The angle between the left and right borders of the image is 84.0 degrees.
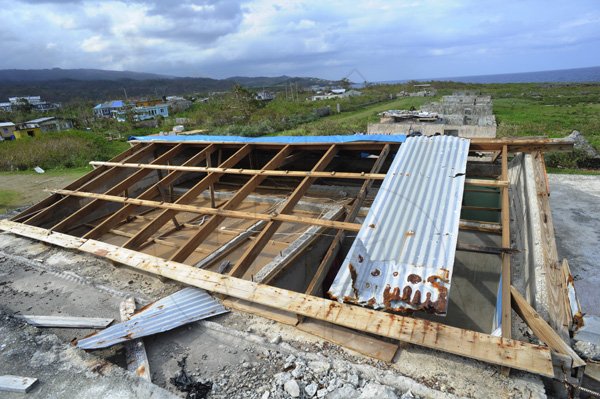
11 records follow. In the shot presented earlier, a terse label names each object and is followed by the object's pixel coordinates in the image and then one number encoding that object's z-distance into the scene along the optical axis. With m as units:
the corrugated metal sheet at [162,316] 2.96
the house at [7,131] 33.50
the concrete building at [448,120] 14.10
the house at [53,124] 41.03
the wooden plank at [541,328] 2.41
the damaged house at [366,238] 2.77
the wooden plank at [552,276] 2.71
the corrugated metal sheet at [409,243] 2.95
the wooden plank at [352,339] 2.65
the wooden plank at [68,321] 3.29
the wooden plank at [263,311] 3.12
